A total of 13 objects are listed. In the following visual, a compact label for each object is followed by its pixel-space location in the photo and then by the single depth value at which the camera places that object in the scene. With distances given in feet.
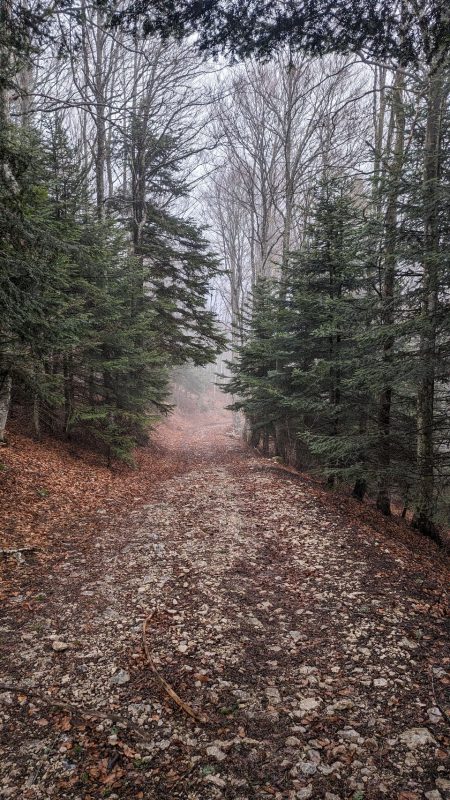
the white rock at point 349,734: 9.26
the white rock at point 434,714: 9.72
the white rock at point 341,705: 10.10
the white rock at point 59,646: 11.96
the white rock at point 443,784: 7.97
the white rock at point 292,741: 9.15
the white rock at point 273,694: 10.53
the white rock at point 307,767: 8.44
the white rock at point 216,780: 8.13
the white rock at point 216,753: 8.75
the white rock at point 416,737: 9.03
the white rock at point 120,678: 10.87
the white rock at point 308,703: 10.20
